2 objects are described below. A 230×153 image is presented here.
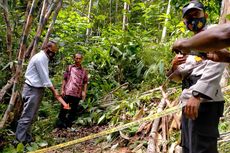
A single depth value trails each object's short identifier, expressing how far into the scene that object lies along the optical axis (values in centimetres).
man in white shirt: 369
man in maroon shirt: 491
